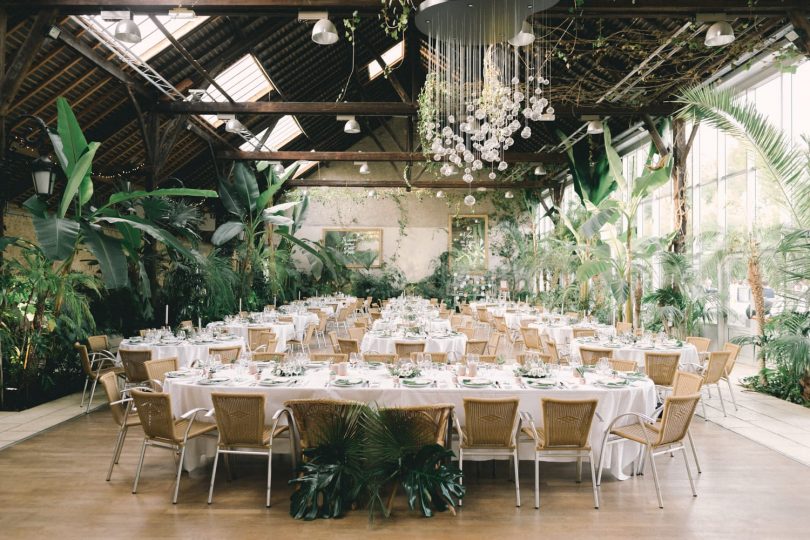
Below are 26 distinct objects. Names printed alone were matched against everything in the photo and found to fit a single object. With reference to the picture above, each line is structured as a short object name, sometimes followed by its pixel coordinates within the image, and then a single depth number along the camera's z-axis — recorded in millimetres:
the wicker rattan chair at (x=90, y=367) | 6574
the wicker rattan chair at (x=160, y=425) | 4070
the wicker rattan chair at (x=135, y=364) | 6258
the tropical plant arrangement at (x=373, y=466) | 3865
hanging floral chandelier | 3332
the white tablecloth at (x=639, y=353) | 6695
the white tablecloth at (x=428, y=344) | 7535
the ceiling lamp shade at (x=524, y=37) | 4788
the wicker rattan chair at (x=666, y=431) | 3982
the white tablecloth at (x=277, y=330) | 9391
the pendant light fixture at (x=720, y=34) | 6059
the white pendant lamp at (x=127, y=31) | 5867
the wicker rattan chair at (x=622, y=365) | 5393
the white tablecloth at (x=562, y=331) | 9141
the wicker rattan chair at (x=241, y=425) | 4031
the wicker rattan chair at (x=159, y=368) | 5081
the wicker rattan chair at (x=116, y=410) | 4531
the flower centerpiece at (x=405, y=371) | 4812
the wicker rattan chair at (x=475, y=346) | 7070
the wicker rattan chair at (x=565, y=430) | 3936
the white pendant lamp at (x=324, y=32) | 5762
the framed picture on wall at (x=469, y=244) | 20842
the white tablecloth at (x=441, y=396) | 4430
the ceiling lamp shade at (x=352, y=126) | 10920
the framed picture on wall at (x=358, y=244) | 20938
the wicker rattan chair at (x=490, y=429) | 3986
